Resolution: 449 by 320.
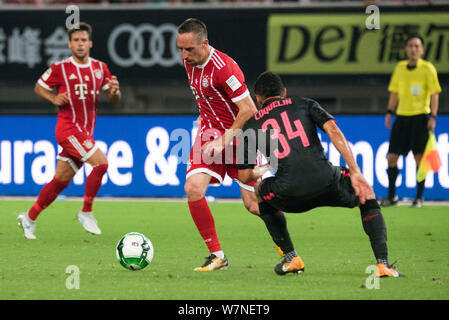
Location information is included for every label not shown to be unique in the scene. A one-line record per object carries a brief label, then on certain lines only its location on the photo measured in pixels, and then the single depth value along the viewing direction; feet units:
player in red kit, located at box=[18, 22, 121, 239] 63.46
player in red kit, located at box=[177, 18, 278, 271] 46.29
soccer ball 45.73
